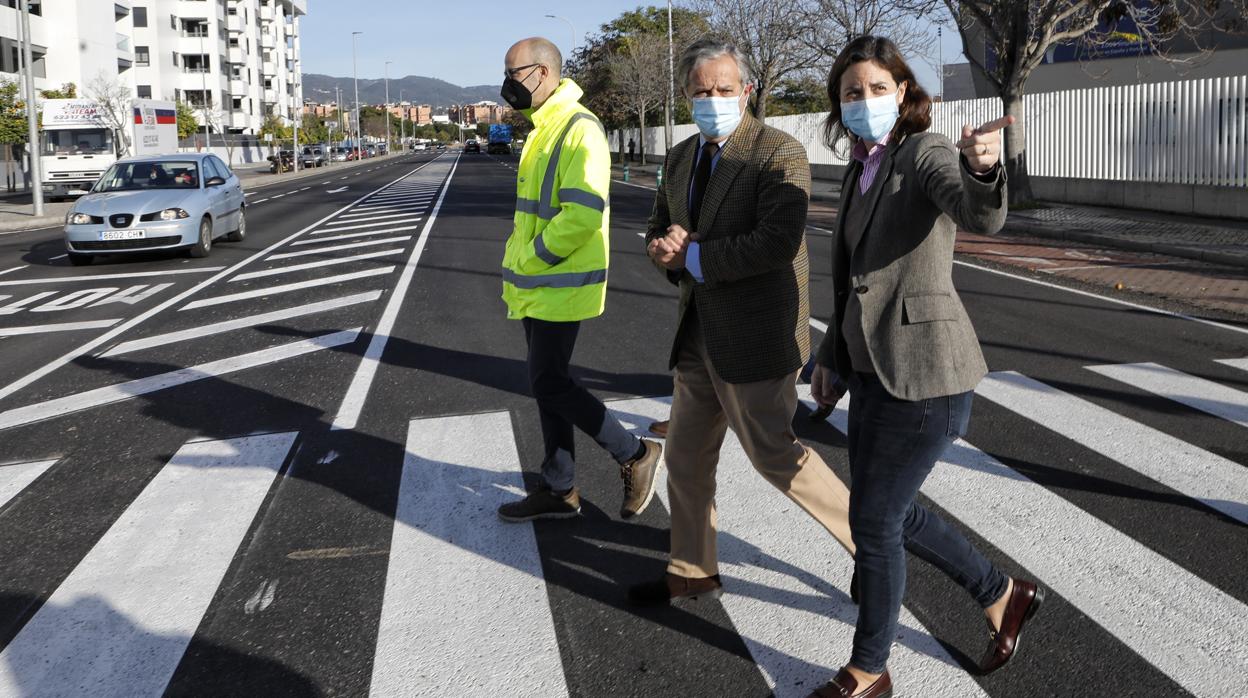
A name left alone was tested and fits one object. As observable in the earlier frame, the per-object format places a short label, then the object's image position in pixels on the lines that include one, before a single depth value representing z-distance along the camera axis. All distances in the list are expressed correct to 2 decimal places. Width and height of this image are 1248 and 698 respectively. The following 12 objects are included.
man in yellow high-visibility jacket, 4.04
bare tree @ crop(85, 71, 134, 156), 36.72
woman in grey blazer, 2.81
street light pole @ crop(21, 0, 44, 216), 24.81
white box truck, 33.41
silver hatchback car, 14.29
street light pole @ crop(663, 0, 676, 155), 46.91
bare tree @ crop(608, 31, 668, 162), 53.91
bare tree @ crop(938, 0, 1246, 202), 18.91
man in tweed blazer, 3.26
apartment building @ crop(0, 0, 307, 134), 51.34
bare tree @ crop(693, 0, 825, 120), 34.78
